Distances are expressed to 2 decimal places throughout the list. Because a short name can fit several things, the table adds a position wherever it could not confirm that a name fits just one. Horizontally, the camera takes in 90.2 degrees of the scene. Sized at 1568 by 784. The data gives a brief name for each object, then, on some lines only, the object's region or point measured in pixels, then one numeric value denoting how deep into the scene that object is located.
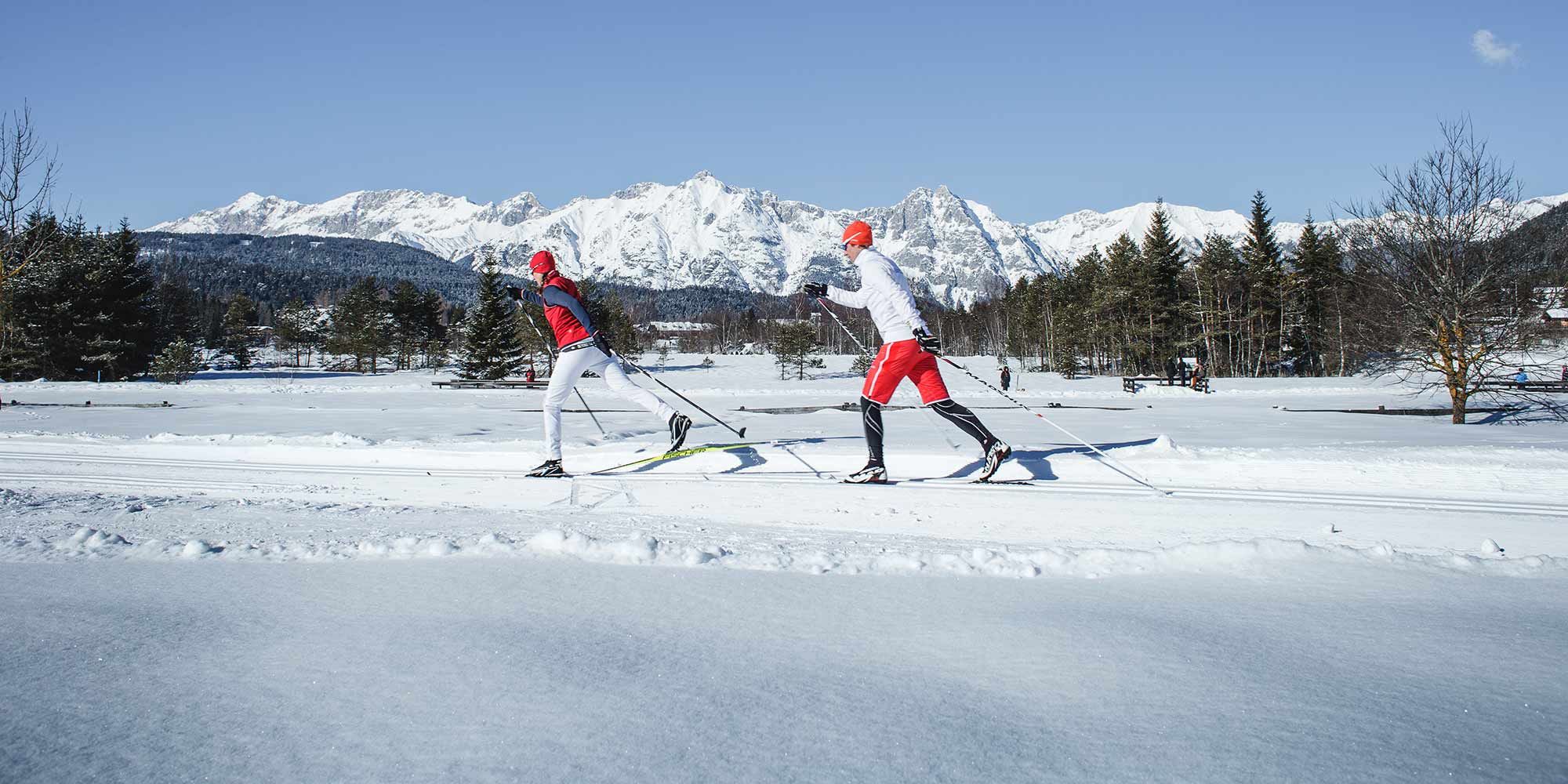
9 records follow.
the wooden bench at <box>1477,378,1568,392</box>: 15.18
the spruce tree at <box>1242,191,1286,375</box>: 53.09
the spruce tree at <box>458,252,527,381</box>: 49.66
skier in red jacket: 7.57
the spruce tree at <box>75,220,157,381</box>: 42.09
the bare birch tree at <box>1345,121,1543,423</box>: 13.97
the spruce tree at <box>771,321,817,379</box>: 52.97
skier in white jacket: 6.83
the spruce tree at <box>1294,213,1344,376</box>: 53.12
